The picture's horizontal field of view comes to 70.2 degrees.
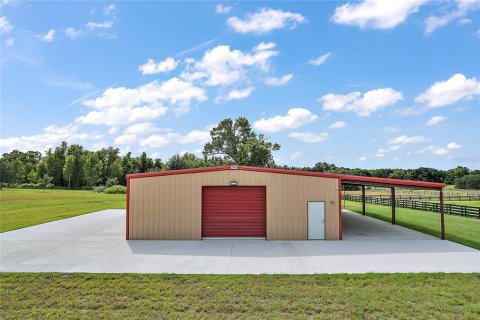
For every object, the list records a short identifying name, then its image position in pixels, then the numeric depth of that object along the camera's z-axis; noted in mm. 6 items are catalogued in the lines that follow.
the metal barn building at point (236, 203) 13805
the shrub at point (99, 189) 59531
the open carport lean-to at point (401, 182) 13633
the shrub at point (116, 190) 54538
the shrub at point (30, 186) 72688
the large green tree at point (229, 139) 64375
